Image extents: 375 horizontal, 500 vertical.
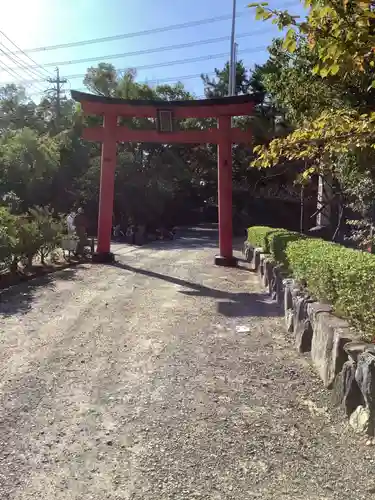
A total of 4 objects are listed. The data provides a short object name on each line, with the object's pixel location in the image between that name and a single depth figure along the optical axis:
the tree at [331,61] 2.22
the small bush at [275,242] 7.50
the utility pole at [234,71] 22.36
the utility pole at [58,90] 33.19
